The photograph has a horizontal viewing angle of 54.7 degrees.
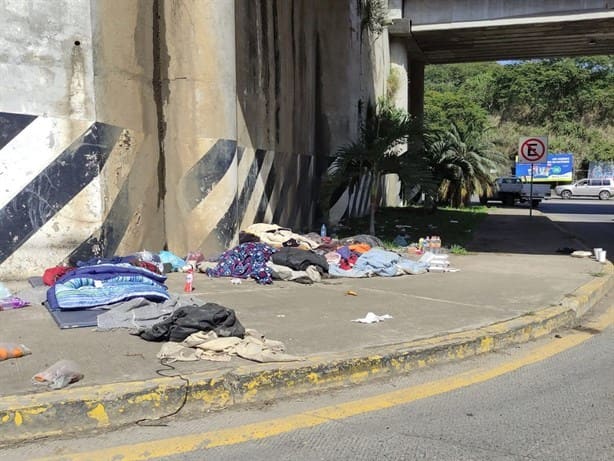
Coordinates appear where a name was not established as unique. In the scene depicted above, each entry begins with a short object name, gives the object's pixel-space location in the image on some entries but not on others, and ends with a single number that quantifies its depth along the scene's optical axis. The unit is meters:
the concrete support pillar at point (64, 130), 7.02
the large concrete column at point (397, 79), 23.30
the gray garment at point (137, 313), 5.45
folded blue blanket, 5.98
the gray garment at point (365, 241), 10.77
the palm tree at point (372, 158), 12.73
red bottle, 6.96
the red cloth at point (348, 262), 8.94
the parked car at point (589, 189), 44.84
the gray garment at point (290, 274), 7.98
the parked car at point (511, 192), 33.53
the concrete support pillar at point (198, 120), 8.69
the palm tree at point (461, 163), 22.78
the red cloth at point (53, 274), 6.92
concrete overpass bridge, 18.83
